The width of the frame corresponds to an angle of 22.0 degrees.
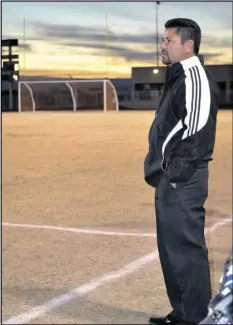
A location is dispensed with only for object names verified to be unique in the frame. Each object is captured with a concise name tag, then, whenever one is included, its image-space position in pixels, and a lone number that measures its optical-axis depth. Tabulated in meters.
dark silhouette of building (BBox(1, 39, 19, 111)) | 24.89
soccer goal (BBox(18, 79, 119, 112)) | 35.62
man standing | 2.71
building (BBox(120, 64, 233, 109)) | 38.88
